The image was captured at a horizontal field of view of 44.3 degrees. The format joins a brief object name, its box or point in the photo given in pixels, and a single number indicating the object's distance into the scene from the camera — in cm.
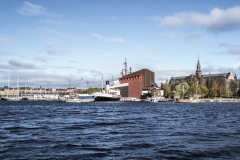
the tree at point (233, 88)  19590
